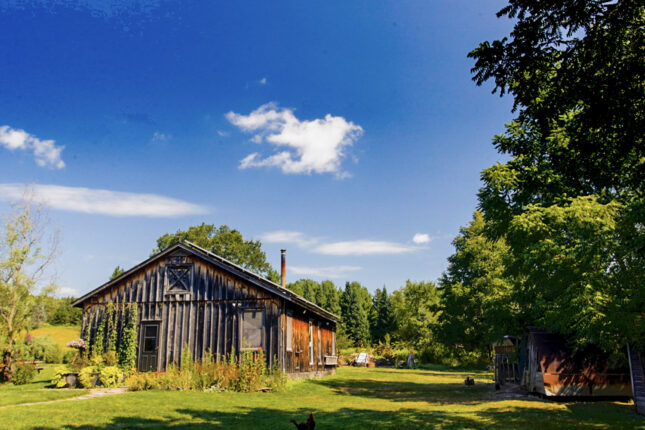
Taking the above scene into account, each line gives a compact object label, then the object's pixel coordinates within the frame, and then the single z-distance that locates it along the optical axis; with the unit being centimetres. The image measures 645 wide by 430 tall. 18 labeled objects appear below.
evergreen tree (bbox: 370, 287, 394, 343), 7950
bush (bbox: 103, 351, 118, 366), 2141
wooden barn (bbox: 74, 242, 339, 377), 2108
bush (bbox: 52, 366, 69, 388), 1883
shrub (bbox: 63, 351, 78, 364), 3615
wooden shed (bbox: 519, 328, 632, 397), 1595
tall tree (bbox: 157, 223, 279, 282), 6272
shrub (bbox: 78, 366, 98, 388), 1902
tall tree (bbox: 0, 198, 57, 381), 2233
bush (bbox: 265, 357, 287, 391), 1897
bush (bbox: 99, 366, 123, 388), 1961
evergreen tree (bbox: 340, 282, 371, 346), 7888
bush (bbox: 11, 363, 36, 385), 2028
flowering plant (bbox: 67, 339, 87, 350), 2167
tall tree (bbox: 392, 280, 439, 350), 5261
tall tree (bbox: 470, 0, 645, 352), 751
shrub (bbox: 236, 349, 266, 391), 1858
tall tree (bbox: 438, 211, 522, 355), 3775
